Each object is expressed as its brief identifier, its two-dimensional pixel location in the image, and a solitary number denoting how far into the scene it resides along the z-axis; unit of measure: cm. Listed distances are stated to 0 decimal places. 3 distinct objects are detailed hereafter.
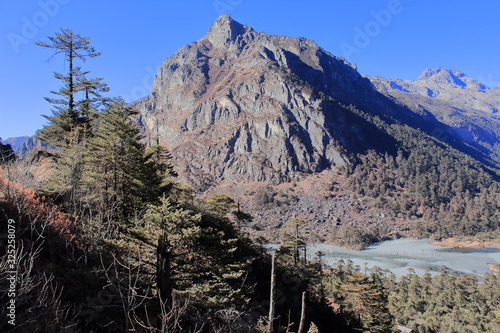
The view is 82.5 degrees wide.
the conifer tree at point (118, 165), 1428
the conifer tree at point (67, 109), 1947
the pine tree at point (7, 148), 1790
